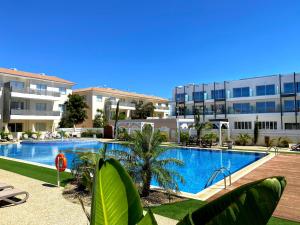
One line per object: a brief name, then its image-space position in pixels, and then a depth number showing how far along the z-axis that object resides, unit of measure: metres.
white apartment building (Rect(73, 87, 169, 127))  51.62
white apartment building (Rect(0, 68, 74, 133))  37.94
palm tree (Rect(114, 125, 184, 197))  8.95
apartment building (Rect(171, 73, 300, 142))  39.09
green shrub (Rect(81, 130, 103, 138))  42.25
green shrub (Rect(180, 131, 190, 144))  29.67
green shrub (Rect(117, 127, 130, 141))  10.14
